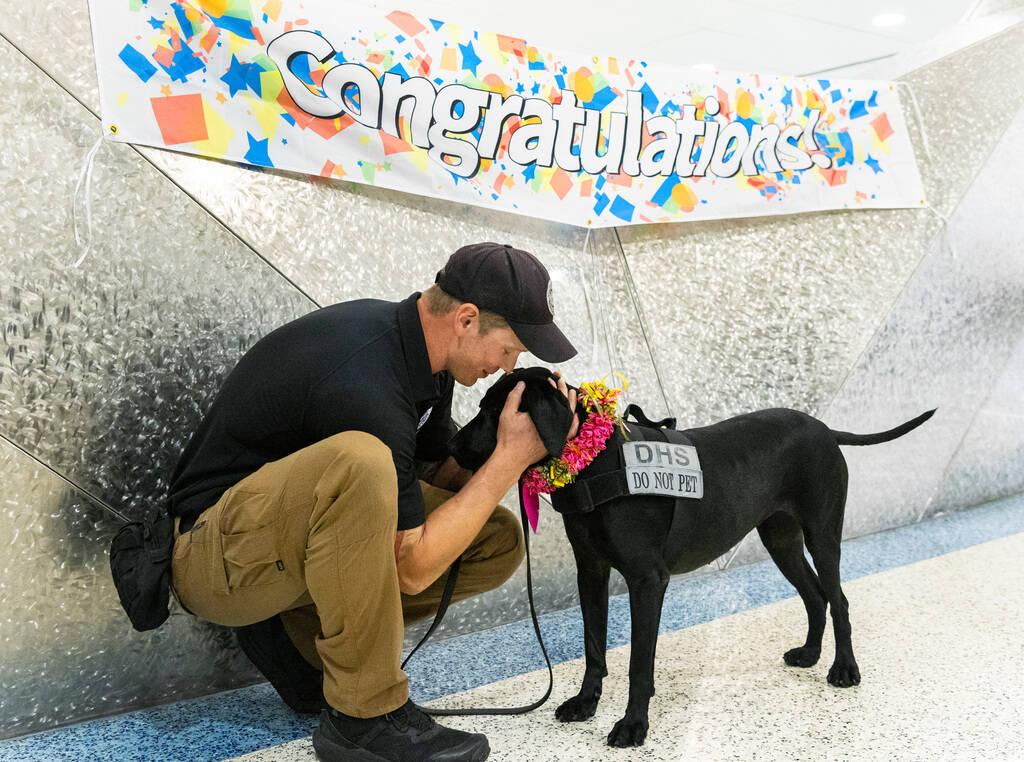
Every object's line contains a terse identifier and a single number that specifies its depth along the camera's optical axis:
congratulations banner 1.81
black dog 1.59
